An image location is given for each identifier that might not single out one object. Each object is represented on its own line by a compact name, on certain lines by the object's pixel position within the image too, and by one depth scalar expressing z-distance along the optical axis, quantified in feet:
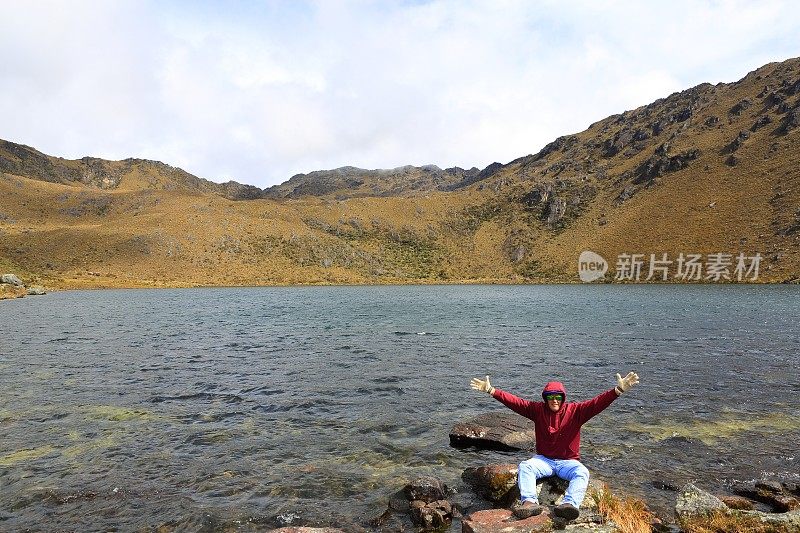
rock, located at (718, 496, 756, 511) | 32.50
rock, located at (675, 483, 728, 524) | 29.96
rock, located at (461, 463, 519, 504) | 36.86
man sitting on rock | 32.40
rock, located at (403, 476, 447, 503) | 37.09
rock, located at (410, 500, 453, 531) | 33.81
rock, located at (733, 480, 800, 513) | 33.81
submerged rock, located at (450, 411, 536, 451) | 50.06
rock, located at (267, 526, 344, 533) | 30.60
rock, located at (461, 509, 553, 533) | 27.35
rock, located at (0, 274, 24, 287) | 366.63
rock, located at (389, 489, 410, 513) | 36.37
